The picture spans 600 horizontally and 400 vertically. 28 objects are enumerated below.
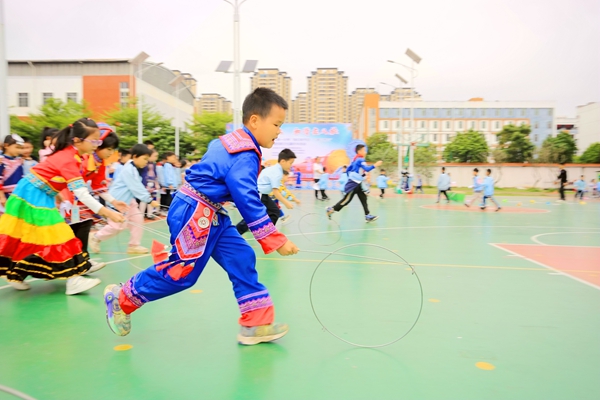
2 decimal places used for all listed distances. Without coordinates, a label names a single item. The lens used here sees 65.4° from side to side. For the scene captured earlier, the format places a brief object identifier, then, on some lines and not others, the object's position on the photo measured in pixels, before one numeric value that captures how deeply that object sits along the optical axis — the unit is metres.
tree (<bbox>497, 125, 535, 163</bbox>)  49.53
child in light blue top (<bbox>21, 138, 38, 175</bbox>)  6.96
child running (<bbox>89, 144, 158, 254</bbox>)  6.32
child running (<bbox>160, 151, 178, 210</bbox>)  11.46
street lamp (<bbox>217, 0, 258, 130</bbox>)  16.38
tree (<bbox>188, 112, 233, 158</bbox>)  35.88
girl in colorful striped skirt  3.99
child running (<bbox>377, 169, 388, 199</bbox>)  21.46
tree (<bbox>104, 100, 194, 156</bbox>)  33.31
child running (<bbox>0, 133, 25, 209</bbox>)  6.48
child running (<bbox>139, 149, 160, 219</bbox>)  8.54
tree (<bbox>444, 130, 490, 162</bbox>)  56.09
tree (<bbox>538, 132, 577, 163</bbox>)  45.28
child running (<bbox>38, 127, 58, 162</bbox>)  6.14
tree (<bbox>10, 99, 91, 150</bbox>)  29.31
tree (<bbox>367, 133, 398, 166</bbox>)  47.50
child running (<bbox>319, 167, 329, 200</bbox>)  19.14
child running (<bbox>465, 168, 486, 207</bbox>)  15.64
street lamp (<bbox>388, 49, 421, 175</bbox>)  25.27
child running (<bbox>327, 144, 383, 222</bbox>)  9.92
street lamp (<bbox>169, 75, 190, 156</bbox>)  26.27
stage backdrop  26.80
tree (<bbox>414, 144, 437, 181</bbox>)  42.47
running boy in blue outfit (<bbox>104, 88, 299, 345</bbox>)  2.80
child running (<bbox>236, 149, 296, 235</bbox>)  6.91
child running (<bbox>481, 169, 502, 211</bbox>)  14.99
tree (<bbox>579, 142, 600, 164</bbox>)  45.34
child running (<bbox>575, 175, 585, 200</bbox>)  23.45
